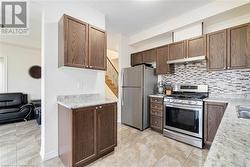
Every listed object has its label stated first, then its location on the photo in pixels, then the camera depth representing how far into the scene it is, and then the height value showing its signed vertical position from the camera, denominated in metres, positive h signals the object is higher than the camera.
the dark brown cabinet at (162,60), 2.79 +0.61
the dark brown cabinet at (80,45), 1.72 +0.68
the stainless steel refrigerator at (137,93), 2.81 -0.29
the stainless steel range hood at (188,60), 2.22 +0.52
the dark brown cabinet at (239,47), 1.87 +0.67
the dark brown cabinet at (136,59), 3.35 +0.79
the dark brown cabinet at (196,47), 2.26 +0.80
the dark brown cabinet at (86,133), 1.49 -0.80
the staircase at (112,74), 4.80 +0.42
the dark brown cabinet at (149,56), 3.04 +0.80
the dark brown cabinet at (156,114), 2.63 -0.81
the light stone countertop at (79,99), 1.52 -0.32
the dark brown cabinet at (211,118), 1.91 -0.66
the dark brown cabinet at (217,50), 2.06 +0.66
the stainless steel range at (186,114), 2.09 -0.68
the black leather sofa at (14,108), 3.14 -0.82
